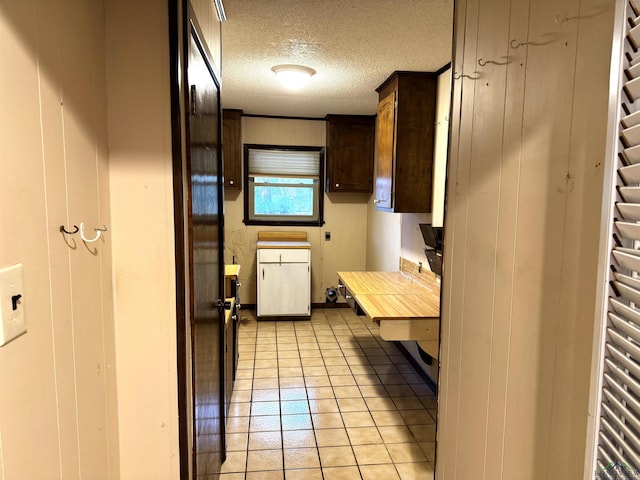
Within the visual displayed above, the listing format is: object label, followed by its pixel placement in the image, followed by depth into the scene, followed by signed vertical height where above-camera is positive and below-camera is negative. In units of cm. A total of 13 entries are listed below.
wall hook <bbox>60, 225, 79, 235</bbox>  88 -7
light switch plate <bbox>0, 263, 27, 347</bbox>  66 -18
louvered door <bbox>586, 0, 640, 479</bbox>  61 -12
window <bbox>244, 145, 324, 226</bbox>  506 +23
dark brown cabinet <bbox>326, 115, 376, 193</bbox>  482 +62
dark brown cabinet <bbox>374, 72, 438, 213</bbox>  312 +51
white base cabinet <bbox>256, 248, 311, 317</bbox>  472 -95
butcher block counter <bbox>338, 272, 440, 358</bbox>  239 -67
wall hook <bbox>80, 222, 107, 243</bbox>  98 -9
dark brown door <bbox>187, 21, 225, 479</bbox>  139 -25
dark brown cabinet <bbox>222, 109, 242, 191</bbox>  464 +65
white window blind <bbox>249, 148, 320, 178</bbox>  506 +52
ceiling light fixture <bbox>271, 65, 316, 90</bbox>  307 +102
